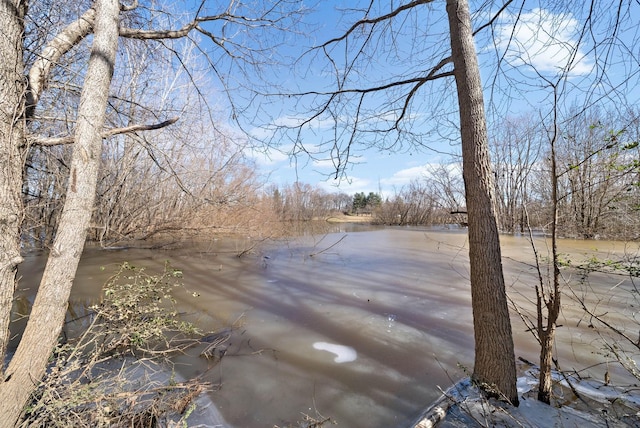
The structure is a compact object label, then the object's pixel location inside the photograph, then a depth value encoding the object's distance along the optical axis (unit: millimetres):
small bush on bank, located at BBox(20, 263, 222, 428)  1783
